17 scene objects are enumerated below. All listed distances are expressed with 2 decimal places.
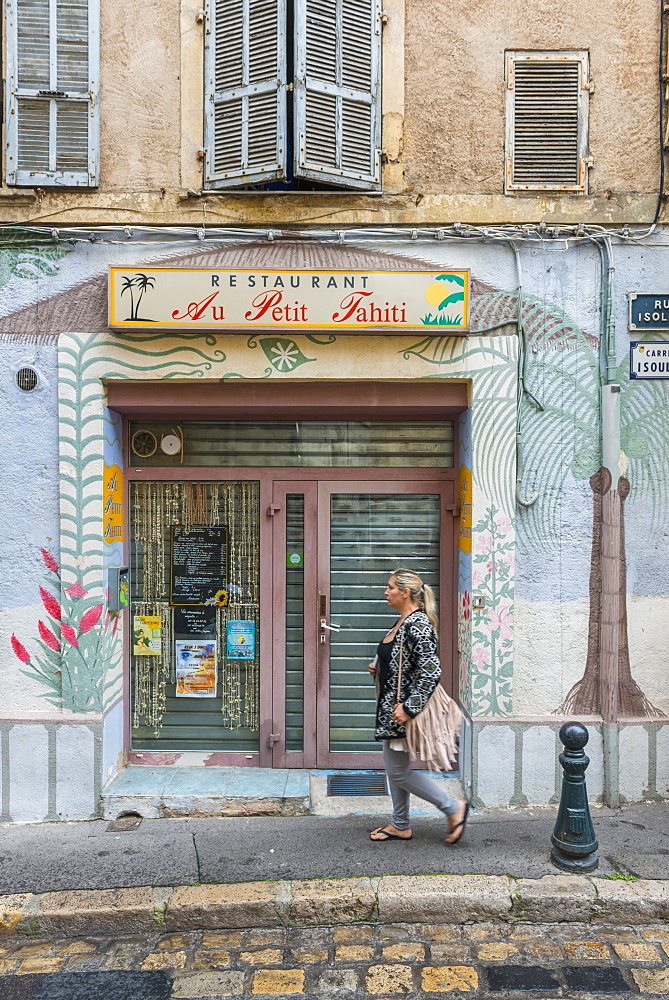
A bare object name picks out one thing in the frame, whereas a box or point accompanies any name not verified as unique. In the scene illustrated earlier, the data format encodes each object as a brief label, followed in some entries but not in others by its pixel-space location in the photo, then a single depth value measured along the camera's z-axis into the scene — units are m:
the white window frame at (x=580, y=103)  5.57
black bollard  4.56
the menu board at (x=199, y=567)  6.15
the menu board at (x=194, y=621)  6.16
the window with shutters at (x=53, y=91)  5.52
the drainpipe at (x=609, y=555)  5.50
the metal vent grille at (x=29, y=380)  5.50
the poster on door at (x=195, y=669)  6.16
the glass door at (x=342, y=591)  6.10
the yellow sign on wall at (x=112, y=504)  5.64
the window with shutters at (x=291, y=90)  5.46
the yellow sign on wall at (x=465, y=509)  5.61
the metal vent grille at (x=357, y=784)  5.75
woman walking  4.71
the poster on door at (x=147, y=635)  6.16
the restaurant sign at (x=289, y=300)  5.34
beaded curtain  6.14
